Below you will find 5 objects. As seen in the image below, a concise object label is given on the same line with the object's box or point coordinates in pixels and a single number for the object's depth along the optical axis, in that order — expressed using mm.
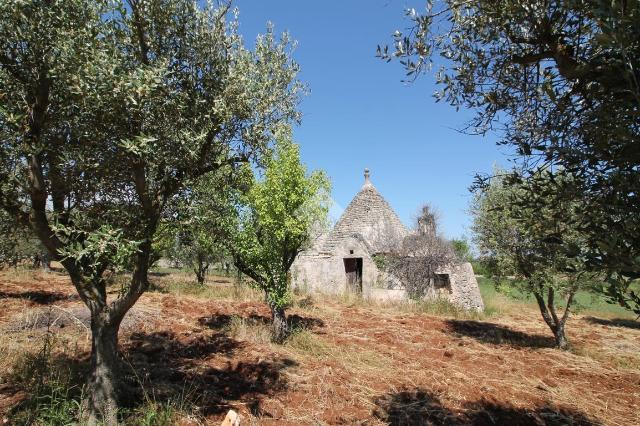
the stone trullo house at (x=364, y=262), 21047
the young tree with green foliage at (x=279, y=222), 10859
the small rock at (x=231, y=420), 4598
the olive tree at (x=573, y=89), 2604
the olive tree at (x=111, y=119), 4484
